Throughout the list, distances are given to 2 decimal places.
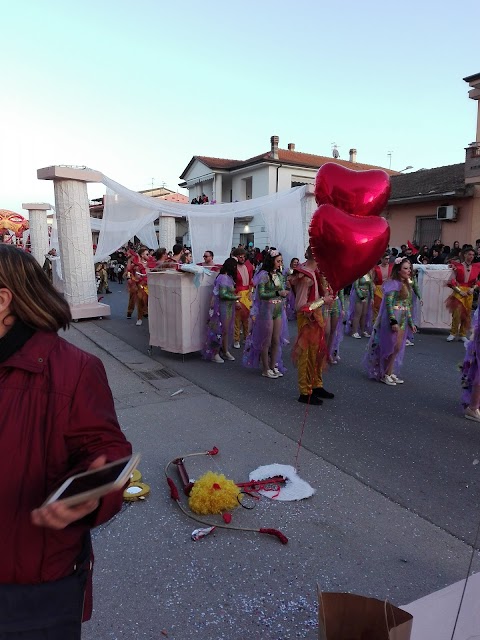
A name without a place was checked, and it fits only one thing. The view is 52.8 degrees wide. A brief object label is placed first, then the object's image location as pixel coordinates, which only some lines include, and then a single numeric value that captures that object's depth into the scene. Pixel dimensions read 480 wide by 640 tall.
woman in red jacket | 1.30
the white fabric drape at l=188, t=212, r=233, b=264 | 11.24
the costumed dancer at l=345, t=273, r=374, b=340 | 9.20
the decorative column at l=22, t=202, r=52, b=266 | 17.59
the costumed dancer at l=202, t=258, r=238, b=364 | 7.04
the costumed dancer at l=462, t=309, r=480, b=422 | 4.89
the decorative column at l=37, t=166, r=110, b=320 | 9.93
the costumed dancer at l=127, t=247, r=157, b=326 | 10.17
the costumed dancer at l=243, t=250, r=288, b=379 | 6.20
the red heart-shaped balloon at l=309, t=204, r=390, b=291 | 3.44
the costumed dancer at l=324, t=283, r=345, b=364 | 6.85
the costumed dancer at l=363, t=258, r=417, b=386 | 6.01
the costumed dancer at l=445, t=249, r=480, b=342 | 8.70
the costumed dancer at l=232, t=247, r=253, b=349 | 7.47
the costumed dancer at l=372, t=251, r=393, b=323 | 9.35
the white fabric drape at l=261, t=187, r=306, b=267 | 10.52
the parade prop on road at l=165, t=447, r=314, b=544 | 3.04
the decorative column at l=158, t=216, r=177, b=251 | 17.73
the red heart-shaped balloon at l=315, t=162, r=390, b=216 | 3.53
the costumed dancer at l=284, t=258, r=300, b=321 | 10.23
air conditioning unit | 17.85
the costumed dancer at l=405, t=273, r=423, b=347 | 6.85
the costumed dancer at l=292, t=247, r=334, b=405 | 5.20
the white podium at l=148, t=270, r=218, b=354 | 7.05
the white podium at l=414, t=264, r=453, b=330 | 10.16
